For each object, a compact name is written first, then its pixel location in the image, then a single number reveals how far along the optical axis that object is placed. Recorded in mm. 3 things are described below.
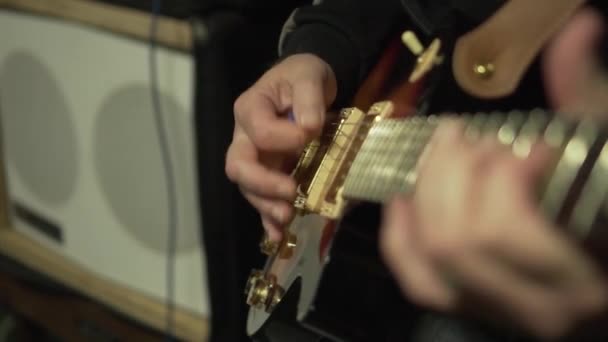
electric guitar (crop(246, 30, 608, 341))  448
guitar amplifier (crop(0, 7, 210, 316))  913
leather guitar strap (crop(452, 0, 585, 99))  388
